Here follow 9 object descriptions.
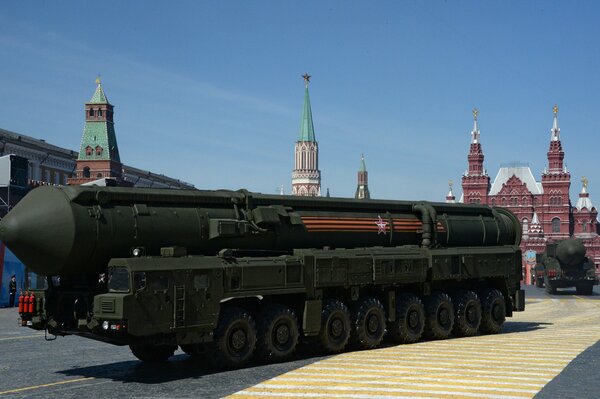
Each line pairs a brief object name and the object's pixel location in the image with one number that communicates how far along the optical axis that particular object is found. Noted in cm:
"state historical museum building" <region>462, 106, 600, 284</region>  12525
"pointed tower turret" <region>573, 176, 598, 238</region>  13200
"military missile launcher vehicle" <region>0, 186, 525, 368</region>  1302
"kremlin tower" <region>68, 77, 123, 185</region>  11081
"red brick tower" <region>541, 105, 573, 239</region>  12938
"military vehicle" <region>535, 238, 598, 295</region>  4812
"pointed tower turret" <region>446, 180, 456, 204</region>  14012
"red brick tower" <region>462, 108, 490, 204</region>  13612
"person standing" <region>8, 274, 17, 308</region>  3394
